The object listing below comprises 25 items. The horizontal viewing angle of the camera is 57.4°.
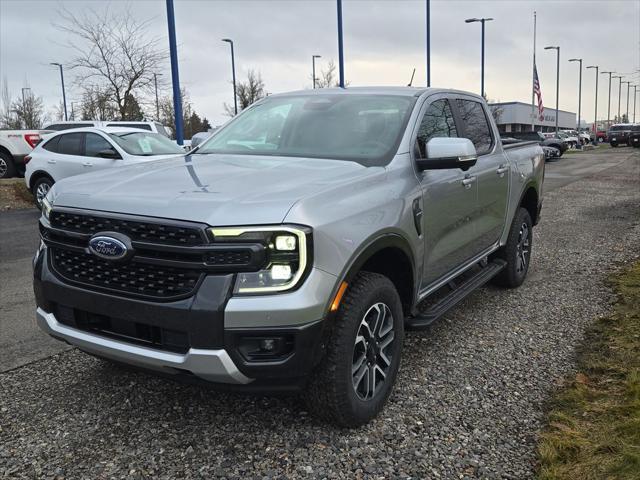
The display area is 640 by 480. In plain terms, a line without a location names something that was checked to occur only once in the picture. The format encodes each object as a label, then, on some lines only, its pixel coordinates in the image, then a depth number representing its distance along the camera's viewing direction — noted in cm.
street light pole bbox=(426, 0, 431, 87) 2761
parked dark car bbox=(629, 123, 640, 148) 4319
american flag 3294
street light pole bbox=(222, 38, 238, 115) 3318
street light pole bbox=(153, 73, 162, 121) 2364
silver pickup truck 249
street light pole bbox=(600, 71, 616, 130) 9053
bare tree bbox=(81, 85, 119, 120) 2333
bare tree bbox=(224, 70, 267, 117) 4512
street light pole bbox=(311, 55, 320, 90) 4101
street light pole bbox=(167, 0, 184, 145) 1469
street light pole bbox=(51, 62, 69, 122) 3896
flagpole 3594
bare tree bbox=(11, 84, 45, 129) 4219
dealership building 6762
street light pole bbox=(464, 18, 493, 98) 3494
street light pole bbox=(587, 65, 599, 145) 6371
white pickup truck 1612
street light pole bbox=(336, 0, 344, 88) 2189
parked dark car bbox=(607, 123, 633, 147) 4647
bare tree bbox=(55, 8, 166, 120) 2277
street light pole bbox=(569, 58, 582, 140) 6812
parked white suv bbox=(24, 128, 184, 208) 1070
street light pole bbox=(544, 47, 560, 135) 5074
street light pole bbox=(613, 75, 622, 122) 8592
